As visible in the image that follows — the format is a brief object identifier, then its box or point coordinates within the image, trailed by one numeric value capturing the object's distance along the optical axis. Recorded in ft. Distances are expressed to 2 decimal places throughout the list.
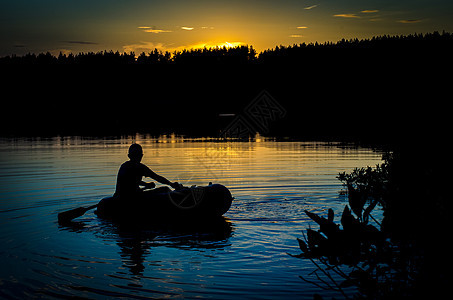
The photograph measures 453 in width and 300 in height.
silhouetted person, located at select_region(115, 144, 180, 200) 46.26
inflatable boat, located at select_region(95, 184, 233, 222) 45.42
